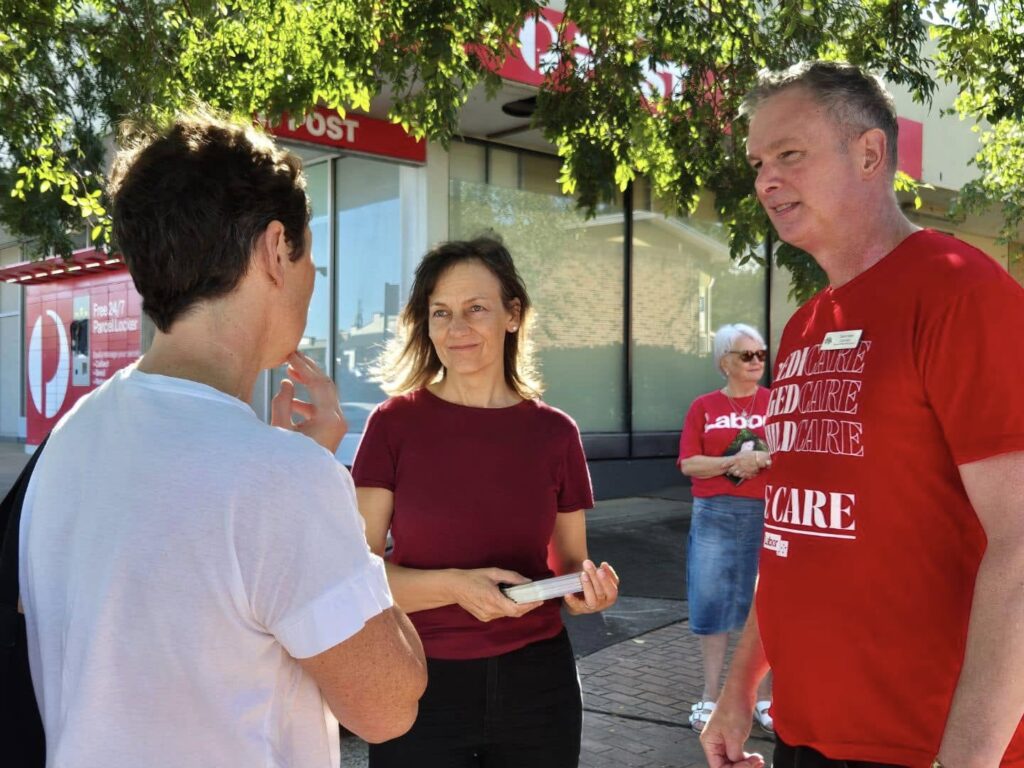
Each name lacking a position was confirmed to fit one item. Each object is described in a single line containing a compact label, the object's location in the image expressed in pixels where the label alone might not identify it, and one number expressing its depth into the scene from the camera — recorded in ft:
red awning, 53.26
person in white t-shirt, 4.24
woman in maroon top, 8.03
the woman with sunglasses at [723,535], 16.60
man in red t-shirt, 4.91
